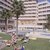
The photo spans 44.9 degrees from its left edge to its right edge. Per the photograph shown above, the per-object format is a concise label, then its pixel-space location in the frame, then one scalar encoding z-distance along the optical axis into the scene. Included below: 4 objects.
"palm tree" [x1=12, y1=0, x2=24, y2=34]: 20.15
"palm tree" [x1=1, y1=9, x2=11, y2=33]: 26.92
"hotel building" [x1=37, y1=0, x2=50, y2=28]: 44.72
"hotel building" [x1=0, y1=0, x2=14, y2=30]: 35.81
